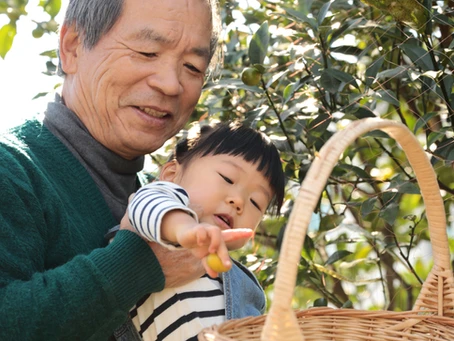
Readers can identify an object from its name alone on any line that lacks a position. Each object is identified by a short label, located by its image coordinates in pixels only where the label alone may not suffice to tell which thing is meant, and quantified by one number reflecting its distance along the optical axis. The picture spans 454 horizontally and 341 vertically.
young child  1.70
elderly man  1.63
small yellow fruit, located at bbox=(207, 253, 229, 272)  1.38
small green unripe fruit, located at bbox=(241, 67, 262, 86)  2.13
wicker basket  1.67
